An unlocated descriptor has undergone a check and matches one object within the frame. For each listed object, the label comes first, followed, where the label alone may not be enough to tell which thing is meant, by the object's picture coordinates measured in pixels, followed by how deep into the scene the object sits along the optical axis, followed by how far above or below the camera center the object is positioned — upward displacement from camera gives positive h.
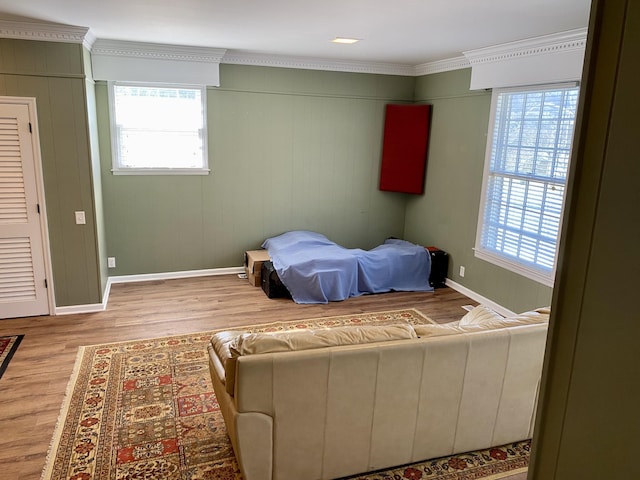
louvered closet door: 4.21 -0.75
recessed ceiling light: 4.45 +1.02
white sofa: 2.20 -1.21
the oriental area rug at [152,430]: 2.58 -1.76
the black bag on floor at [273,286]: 5.25 -1.54
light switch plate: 4.55 -0.77
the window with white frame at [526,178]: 4.17 -0.23
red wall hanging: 6.11 +0.03
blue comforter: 5.19 -1.35
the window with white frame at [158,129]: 5.36 +0.15
